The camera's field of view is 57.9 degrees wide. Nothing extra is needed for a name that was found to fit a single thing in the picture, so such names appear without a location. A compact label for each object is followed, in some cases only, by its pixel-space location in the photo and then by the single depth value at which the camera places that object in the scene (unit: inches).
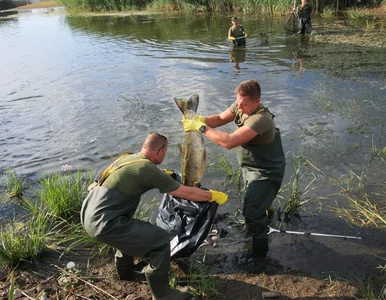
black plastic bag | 138.4
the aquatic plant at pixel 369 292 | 122.6
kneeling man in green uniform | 120.9
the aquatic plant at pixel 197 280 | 133.3
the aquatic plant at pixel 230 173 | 211.0
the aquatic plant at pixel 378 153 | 228.2
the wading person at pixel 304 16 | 620.1
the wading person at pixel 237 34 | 567.9
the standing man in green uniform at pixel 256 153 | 141.6
